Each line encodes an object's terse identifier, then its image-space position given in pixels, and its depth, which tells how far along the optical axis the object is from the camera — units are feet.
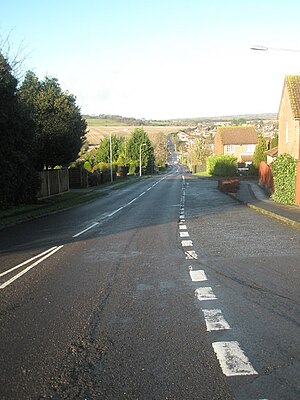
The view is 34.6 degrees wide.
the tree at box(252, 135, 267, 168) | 216.68
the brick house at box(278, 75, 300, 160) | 116.06
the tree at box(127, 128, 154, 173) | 360.07
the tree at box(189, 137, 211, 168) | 369.91
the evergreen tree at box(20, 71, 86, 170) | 107.14
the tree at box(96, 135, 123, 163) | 299.17
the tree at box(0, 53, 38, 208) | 71.92
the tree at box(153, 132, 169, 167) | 514.60
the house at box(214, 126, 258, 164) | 352.90
